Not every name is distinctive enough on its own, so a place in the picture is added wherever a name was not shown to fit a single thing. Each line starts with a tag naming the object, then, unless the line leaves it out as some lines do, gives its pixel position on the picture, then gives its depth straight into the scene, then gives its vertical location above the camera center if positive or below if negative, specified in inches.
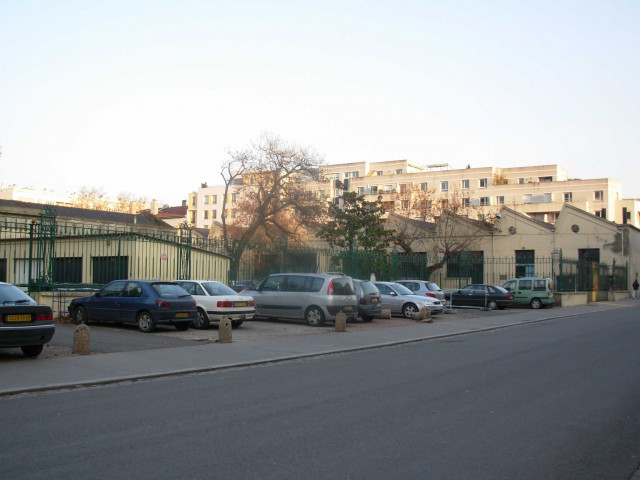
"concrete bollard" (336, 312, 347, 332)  781.3 -73.9
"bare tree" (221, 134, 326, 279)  1881.2 +215.5
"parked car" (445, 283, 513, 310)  1315.2 -68.8
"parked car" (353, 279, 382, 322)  918.4 -53.0
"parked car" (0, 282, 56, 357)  460.4 -46.7
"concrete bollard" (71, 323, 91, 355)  530.0 -68.6
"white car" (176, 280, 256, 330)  751.7 -51.3
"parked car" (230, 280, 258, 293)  1029.8 -39.0
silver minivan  830.5 -47.6
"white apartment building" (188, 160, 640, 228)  3075.8 +405.9
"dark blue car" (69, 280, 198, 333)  692.7 -50.8
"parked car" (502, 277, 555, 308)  1391.5 -59.6
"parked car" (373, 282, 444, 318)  1041.5 -62.7
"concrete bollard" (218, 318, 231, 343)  642.2 -72.3
